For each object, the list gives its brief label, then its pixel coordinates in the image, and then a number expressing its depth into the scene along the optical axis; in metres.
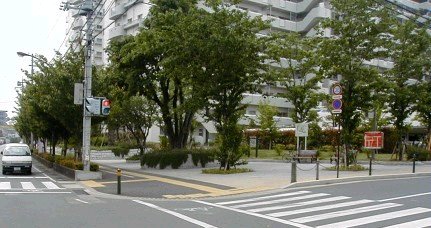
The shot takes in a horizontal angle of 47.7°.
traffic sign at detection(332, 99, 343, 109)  20.45
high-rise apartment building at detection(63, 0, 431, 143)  63.31
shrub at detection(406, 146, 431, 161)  32.88
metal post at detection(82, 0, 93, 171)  23.42
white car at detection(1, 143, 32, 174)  26.59
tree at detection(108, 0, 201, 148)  25.88
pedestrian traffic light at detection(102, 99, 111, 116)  22.59
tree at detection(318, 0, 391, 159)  24.77
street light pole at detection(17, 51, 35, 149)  38.31
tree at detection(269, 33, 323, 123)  38.03
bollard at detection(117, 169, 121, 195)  16.92
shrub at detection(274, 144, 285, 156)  42.25
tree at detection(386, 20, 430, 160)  31.75
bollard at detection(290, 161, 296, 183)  18.43
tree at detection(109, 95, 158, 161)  42.28
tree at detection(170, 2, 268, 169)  23.62
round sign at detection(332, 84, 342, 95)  20.75
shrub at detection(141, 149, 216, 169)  29.88
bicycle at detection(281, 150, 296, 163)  35.94
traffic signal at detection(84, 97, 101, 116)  22.88
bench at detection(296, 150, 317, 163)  34.25
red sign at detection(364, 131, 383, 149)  23.52
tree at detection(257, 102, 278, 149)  48.81
